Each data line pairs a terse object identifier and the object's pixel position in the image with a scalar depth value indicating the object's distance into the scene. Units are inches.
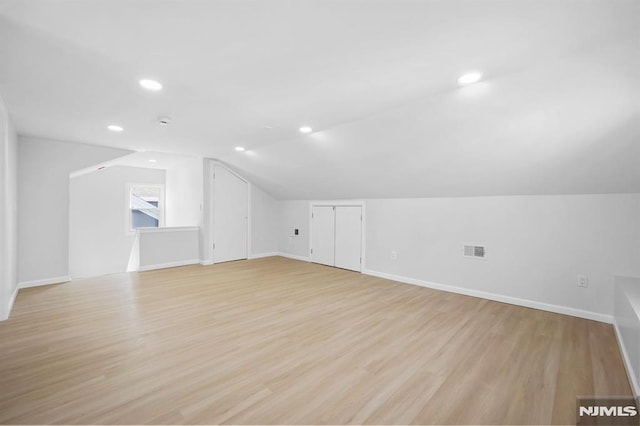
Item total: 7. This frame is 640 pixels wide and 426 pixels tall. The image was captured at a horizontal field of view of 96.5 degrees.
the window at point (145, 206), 285.8
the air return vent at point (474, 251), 152.7
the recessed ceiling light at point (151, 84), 95.7
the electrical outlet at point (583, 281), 124.3
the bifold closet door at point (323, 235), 233.0
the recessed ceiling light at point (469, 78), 88.7
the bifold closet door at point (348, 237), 212.2
